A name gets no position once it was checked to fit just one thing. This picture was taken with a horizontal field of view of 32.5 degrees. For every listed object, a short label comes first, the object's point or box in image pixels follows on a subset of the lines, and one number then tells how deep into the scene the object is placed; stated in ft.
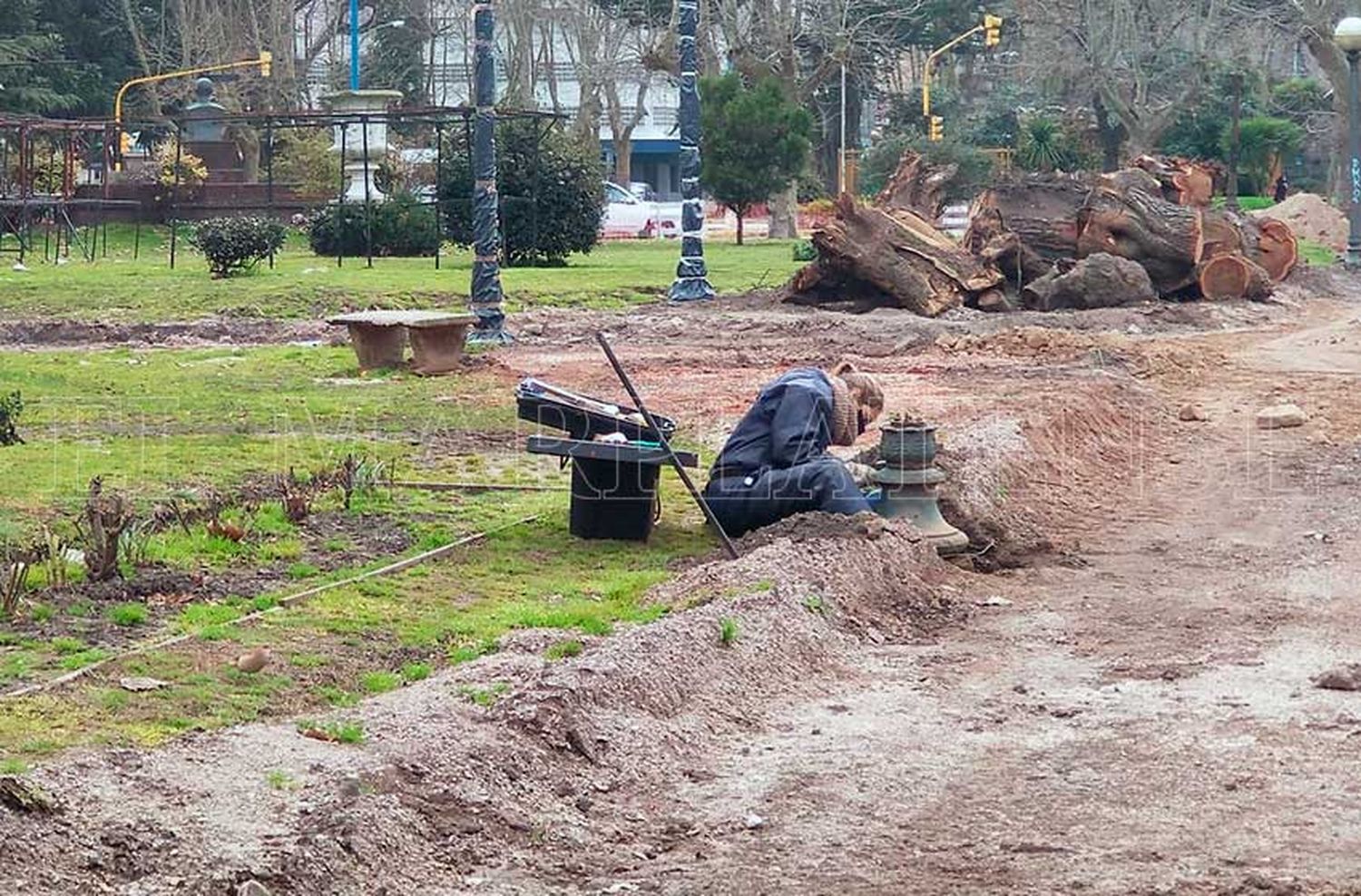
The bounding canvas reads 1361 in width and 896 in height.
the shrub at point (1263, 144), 199.72
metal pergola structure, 111.24
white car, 181.47
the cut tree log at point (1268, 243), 96.22
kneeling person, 35.91
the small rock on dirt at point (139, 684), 24.94
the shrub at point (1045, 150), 190.90
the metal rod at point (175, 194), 115.34
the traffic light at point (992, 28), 176.86
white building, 222.48
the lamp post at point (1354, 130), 114.73
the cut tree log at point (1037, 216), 91.81
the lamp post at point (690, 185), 94.73
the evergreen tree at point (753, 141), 151.43
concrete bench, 64.08
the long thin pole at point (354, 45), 173.68
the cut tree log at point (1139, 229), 90.33
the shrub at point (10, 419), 47.09
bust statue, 153.07
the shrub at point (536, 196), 117.60
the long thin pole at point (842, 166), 214.12
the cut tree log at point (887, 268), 86.84
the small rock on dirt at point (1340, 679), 27.73
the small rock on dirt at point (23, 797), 19.22
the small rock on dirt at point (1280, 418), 55.83
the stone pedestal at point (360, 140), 139.44
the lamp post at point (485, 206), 74.49
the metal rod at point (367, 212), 108.61
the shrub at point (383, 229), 122.93
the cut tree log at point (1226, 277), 92.58
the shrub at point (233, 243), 98.78
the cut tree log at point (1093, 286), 87.35
